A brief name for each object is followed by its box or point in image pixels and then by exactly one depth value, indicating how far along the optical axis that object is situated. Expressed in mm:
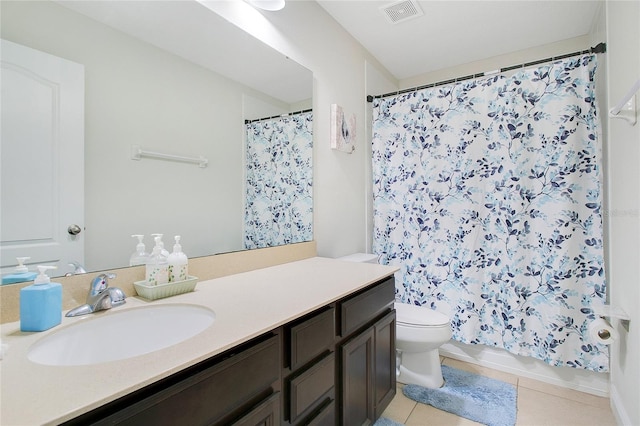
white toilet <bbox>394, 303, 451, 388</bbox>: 1876
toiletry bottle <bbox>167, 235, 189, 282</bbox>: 1151
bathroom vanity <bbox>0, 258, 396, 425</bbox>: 568
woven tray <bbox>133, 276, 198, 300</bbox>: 1072
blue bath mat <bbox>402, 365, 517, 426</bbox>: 1706
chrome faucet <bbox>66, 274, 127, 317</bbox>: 918
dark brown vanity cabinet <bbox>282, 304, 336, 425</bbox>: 974
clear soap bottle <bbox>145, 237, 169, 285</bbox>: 1107
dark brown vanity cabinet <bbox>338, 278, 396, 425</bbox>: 1259
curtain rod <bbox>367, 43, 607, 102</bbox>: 1815
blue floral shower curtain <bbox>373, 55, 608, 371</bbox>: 1868
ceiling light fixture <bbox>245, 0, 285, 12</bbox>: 1489
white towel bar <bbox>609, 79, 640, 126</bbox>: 1270
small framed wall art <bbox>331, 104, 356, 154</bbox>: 2174
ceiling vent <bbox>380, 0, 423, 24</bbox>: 2029
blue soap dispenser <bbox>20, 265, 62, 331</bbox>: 792
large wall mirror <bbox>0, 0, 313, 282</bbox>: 895
